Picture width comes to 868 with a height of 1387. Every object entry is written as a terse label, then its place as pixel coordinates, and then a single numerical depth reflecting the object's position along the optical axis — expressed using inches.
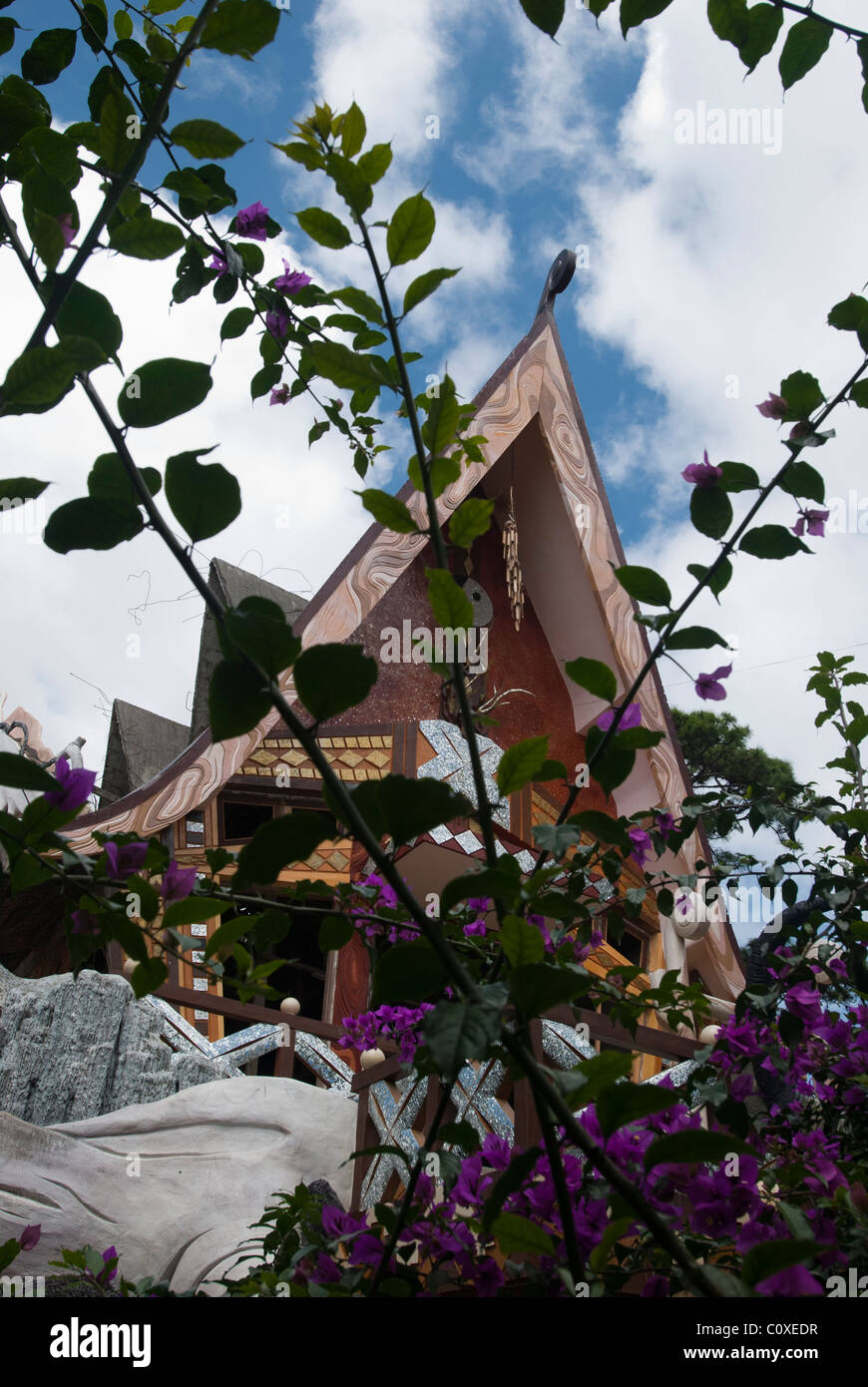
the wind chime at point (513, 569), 217.8
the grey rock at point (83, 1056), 150.4
